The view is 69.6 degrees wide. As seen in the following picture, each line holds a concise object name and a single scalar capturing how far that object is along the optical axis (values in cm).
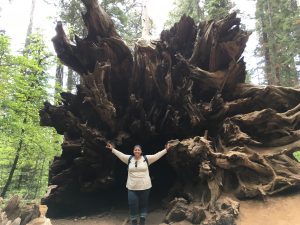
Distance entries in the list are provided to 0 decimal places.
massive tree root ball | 507
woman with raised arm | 430
